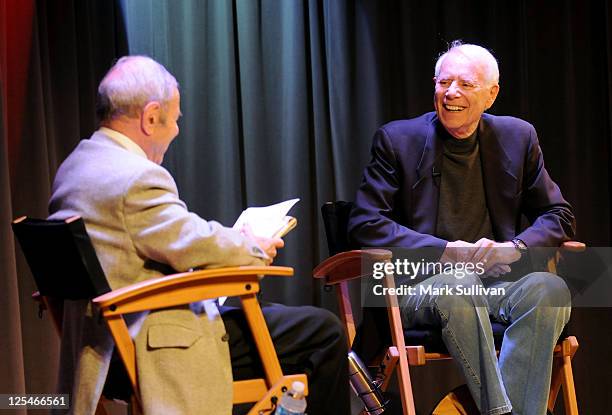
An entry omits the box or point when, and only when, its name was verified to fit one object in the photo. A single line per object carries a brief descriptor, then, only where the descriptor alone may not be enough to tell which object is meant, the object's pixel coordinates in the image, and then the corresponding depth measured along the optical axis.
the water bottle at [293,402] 4.13
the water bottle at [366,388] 5.57
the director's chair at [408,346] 5.29
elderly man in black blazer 5.55
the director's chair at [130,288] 3.82
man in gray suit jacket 3.99
